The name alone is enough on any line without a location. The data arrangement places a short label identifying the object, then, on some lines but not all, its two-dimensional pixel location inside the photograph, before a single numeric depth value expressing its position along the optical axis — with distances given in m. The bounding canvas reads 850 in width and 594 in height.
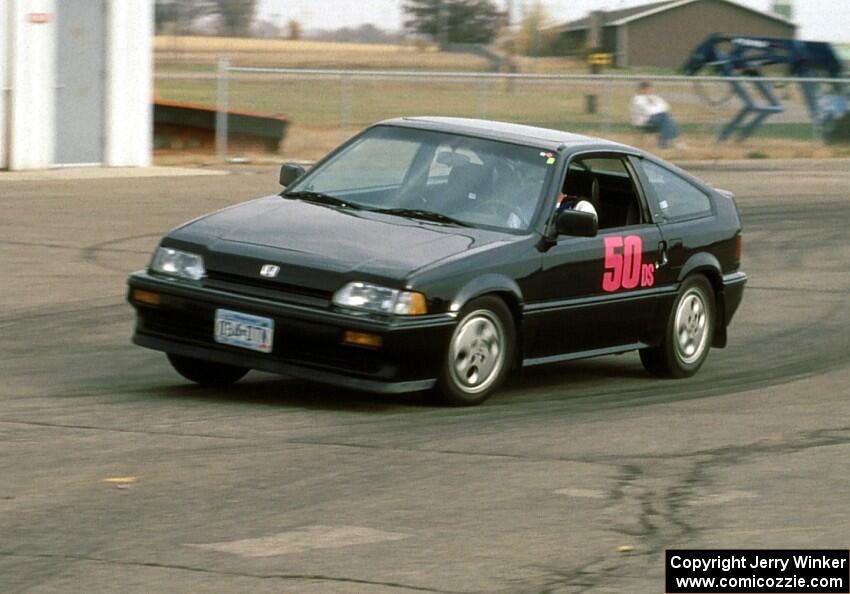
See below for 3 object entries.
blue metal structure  38.19
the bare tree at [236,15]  86.00
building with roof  86.69
